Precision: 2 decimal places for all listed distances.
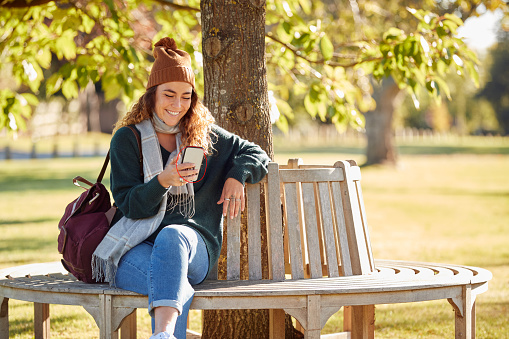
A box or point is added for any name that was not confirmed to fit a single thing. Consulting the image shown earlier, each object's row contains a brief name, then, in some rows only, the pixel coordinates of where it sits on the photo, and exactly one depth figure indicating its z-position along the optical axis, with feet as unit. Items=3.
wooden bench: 20.70
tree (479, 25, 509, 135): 373.81
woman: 20.42
